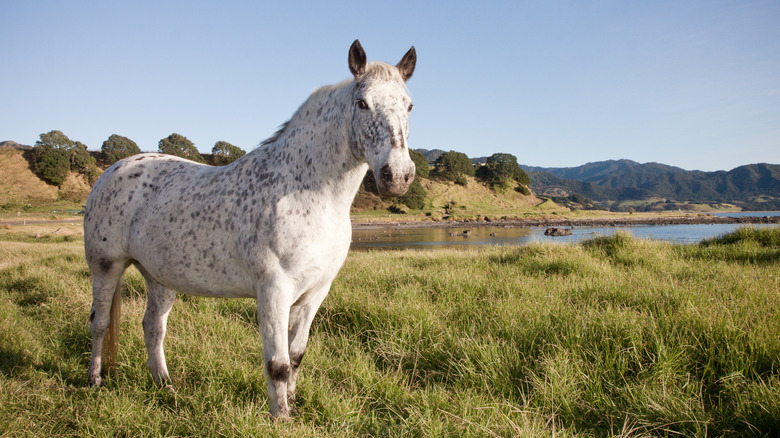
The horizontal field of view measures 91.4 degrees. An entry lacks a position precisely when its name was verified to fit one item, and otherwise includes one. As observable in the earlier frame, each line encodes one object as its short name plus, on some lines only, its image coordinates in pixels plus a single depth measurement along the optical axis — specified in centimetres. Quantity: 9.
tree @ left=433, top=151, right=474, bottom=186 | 9044
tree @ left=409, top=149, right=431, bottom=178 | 7926
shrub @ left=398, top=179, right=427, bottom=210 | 7116
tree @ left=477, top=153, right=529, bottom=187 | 9481
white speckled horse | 223
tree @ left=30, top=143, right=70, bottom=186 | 6756
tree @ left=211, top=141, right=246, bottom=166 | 7362
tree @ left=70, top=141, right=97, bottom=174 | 7162
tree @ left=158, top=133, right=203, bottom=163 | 7244
